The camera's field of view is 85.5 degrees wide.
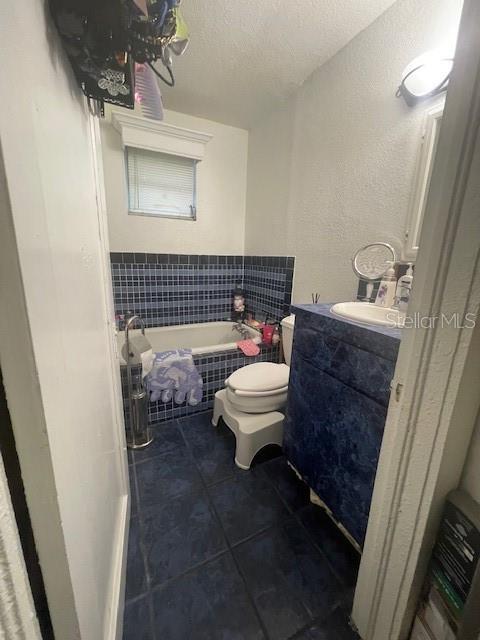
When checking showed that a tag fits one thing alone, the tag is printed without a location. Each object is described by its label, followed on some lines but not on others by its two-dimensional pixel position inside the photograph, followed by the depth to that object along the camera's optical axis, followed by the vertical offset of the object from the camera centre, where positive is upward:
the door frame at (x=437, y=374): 0.47 -0.23
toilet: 1.46 -0.89
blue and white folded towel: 1.73 -0.83
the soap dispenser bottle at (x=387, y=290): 1.25 -0.14
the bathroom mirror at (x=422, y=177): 1.15 +0.38
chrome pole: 1.56 -1.00
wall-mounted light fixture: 1.09 +0.79
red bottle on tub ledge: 2.10 -0.61
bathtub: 2.49 -0.80
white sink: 0.97 -0.23
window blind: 2.26 +0.61
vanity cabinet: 0.90 -0.58
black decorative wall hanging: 0.50 +0.44
